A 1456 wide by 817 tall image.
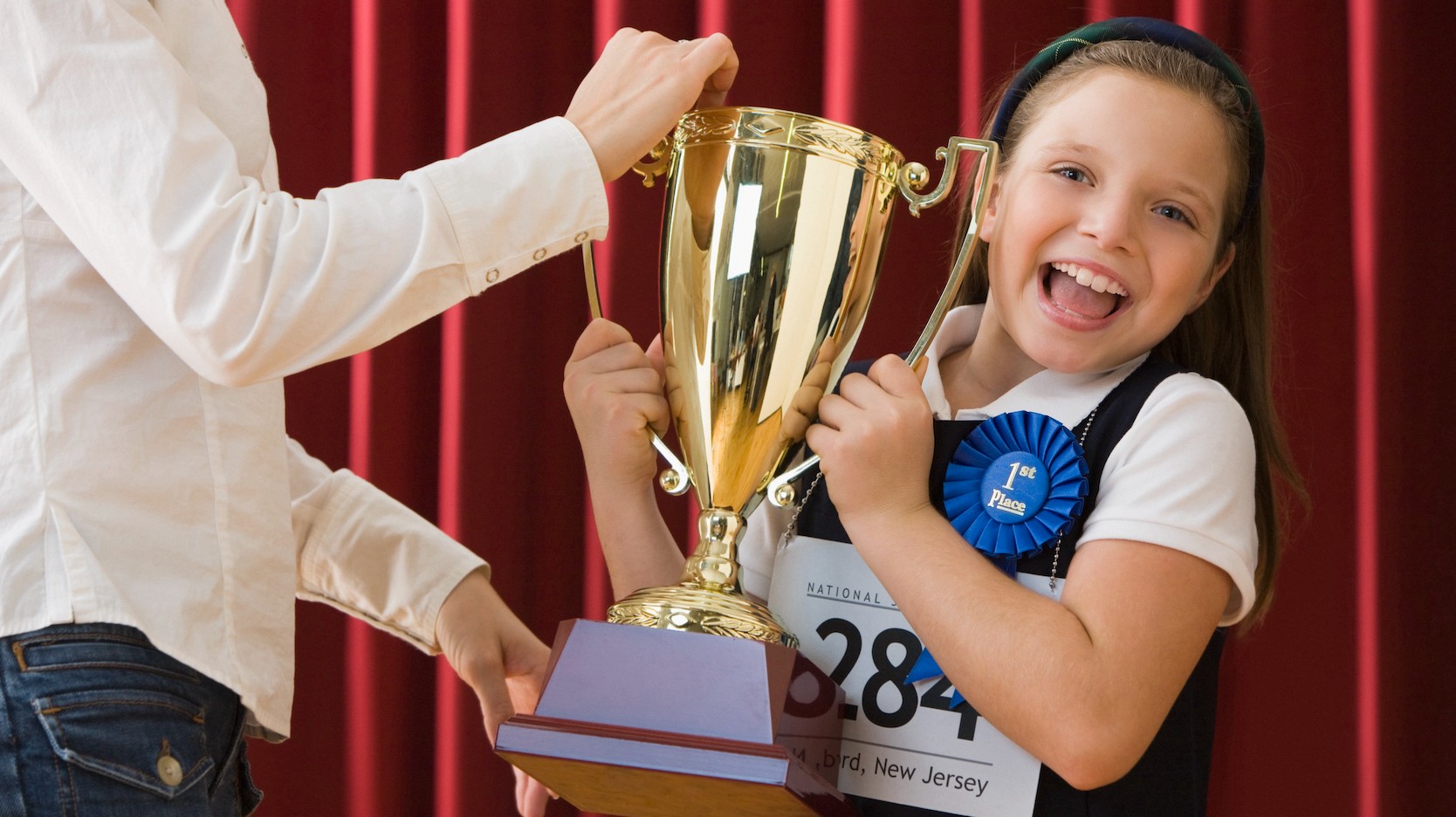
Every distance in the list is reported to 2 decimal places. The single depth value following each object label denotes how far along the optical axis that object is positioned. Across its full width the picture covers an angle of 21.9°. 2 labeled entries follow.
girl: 2.22
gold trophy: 2.17
